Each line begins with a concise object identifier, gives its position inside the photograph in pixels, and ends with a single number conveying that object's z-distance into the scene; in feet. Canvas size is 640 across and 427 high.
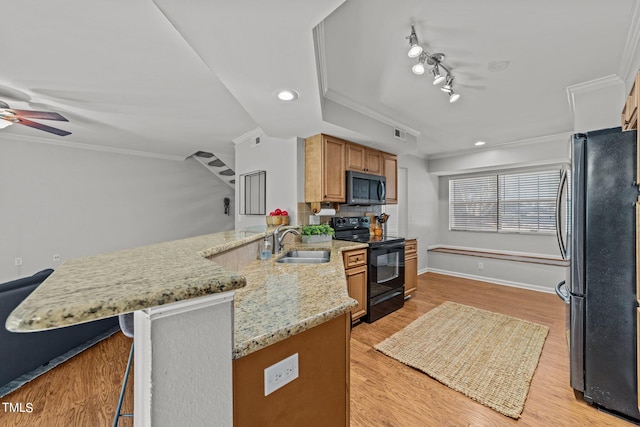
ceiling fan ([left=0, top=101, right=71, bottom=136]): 8.17
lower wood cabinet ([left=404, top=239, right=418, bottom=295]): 11.96
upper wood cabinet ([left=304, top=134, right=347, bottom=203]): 10.16
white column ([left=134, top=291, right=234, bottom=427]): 1.71
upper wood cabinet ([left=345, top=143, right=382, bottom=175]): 11.19
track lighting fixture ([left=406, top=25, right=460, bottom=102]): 5.81
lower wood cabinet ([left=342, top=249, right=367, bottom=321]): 8.89
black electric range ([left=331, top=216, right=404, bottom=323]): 9.73
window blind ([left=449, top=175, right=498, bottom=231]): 16.56
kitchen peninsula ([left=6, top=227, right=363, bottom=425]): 1.61
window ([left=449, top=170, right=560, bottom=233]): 14.69
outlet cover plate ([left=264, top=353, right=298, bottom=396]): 2.59
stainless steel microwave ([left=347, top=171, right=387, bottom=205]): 10.92
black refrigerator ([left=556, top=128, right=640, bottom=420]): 5.17
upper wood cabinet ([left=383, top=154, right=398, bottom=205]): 13.24
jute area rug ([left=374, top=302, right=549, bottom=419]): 6.13
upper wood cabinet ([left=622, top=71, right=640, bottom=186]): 4.78
